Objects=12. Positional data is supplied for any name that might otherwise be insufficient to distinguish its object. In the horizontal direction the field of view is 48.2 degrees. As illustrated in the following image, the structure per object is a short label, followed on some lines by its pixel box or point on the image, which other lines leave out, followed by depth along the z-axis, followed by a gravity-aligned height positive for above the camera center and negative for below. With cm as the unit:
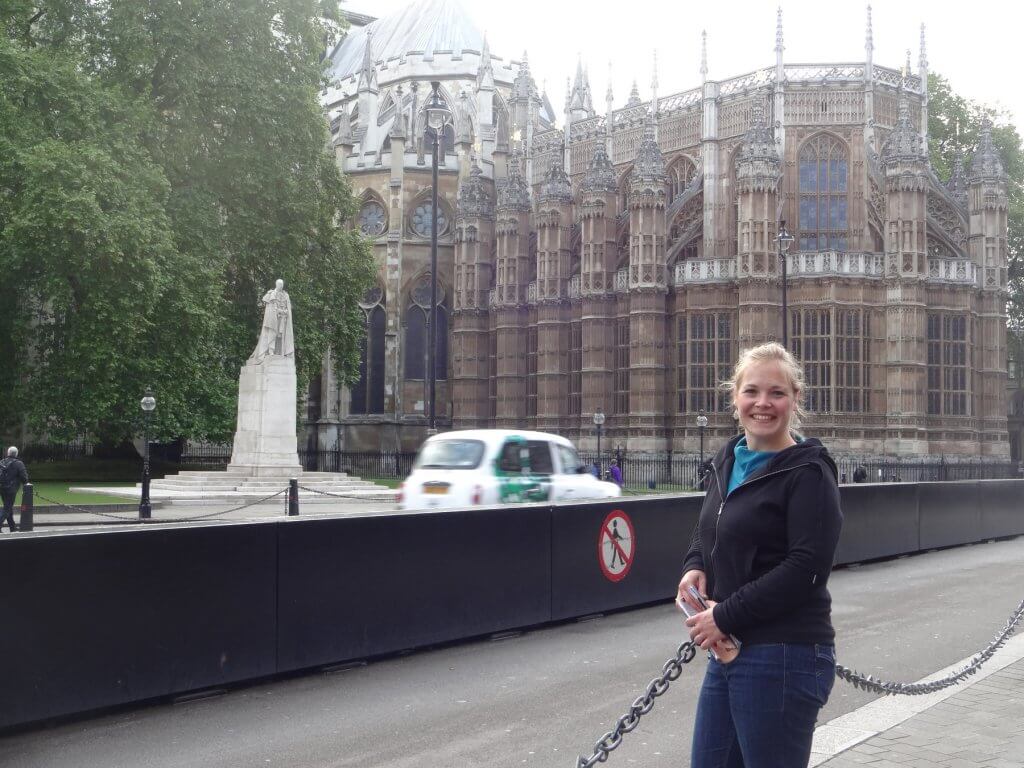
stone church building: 4056 +588
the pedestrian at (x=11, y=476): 1842 -84
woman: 347 -58
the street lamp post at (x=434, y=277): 3540 +488
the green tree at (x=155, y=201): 2512 +535
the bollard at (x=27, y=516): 1716 -138
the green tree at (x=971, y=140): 5266 +1299
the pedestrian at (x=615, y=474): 3391 -164
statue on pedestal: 2514 +209
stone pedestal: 2516 +3
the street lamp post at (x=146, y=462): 2069 -75
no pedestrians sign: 1095 -124
